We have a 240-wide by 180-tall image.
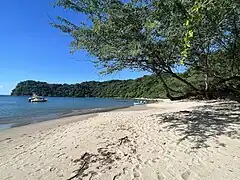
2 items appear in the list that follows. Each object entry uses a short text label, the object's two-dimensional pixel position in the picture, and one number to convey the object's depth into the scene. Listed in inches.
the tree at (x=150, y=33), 132.0
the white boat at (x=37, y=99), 1597.6
